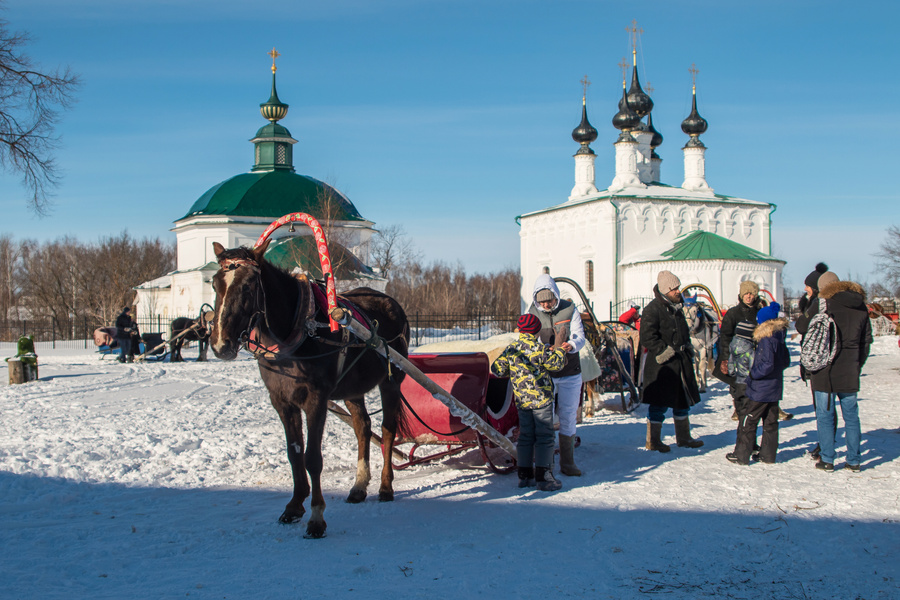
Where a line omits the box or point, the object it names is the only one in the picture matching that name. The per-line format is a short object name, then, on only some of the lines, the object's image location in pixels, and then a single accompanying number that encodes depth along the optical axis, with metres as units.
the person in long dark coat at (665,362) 8.08
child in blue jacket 7.41
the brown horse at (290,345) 4.93
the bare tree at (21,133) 16.08
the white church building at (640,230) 37.28
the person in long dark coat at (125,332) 19.71
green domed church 35.53
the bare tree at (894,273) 42.78
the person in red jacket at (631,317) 14.35
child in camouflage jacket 6.58
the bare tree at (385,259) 43.97
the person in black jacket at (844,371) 7.06
